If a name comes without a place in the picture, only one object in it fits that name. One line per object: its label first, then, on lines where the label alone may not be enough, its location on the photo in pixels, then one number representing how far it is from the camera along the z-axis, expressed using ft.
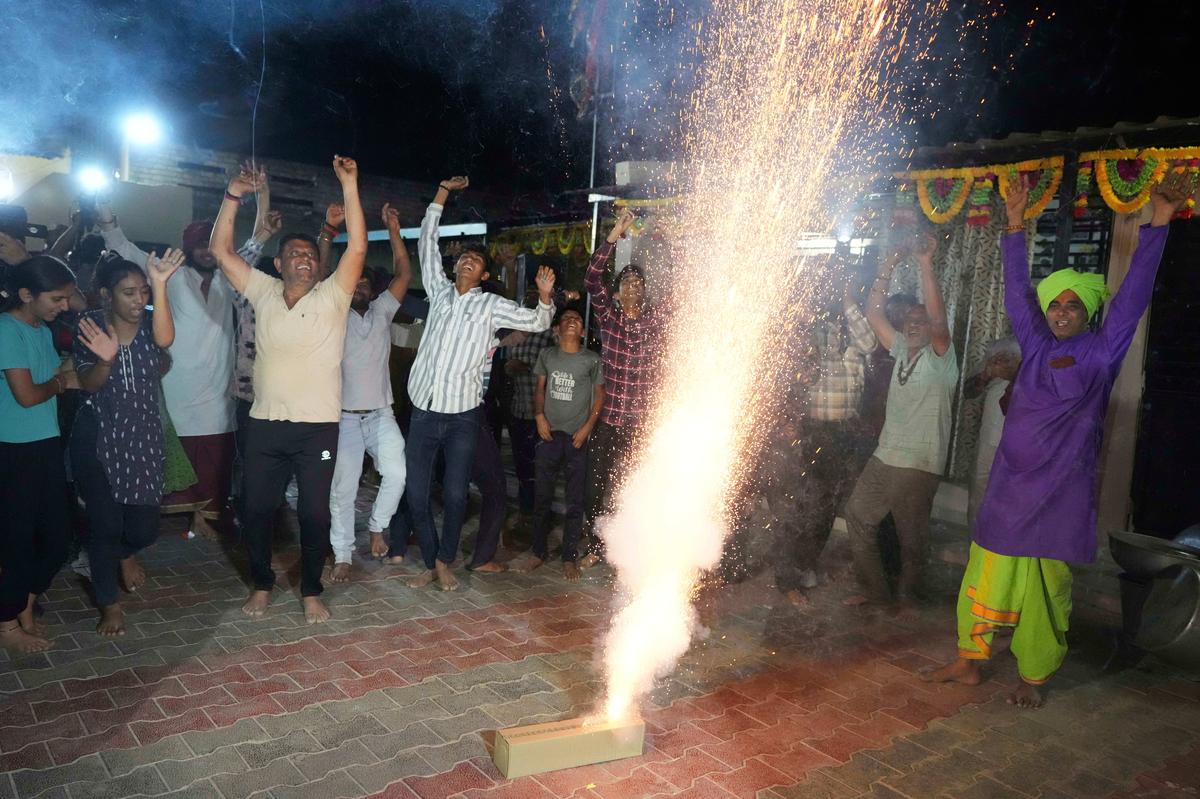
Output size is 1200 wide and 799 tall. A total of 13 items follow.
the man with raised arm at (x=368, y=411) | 20.45
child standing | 22.08
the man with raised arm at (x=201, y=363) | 21.30
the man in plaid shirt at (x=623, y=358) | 21.47
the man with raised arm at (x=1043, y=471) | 15.26
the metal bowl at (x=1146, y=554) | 16.51
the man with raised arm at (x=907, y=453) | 19.66
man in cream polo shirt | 16.92
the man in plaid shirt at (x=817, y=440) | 20.71
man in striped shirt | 19.59
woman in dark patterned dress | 16.34
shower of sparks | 20.02
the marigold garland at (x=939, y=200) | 25.35
